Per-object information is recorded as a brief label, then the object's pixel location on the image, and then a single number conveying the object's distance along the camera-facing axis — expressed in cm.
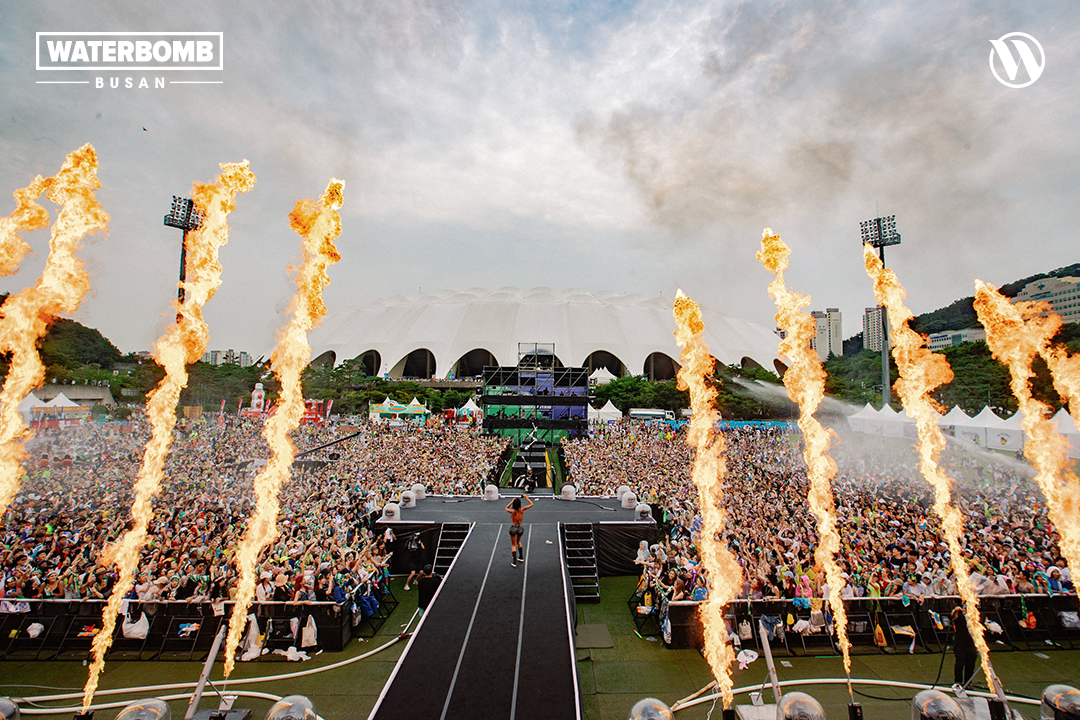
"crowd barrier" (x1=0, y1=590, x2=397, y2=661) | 816
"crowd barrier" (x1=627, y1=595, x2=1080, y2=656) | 827
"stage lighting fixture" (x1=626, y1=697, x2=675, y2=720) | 473
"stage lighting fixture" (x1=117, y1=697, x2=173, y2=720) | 468
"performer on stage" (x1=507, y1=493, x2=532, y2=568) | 976
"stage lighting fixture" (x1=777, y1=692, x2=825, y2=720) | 473
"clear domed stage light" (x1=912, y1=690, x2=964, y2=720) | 474
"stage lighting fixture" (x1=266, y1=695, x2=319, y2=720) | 478
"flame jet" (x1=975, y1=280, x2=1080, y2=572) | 1016
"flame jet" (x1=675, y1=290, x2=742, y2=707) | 766
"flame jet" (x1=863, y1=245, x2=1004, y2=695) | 945
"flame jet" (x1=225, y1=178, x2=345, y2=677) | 834
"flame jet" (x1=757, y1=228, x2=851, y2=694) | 969
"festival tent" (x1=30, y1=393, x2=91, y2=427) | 2506
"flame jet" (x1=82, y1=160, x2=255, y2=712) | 793
